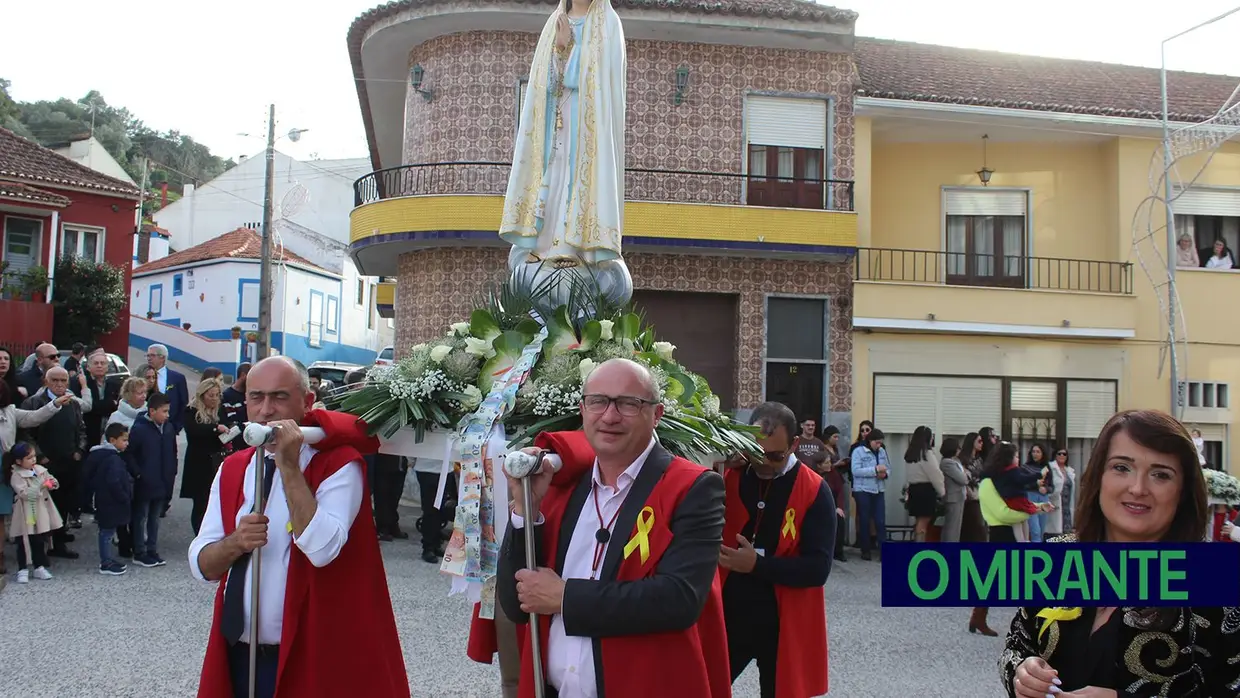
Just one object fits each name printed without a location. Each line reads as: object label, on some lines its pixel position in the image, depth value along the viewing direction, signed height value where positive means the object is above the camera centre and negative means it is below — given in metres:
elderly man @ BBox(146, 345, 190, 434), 10.50 +0.04
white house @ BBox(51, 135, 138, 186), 39.44 +8.92
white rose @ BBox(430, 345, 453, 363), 4.49 +0.18
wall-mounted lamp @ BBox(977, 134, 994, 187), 18.16 +4.14
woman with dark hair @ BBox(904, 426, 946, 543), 12.25 -0.84
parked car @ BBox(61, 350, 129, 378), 14.81 +0.32
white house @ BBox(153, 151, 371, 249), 39.84 +7.60
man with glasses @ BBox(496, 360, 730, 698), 2.84 -0.45
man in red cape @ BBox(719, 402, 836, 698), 4.38 -0.68
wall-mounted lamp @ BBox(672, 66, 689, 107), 16.69 +5.10
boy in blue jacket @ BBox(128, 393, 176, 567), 9.45 -0.76
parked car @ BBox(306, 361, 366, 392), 23.76 +0.55
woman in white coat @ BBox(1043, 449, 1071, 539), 13.71 -1.02
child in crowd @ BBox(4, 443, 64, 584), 8.62 -0.95
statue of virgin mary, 5.07 +1.22
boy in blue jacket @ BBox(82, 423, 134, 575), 9.05 -0.91
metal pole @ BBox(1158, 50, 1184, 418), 16.42 +2.35
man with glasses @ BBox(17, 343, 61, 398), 10.37 +0.15
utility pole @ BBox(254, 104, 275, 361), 24.64 +2.60
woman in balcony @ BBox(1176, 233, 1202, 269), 18.34 +2.91
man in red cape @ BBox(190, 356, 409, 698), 3.40 -0.60
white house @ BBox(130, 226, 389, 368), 35.91 +3.38
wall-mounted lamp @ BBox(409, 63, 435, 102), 16.92 +5.14
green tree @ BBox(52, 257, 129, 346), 25.00 +2.05
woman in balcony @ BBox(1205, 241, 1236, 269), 18.27 +2.80
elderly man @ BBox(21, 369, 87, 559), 9.53 -0.51
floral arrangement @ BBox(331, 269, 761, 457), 4.11 +0.09
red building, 23.66 +3.99
